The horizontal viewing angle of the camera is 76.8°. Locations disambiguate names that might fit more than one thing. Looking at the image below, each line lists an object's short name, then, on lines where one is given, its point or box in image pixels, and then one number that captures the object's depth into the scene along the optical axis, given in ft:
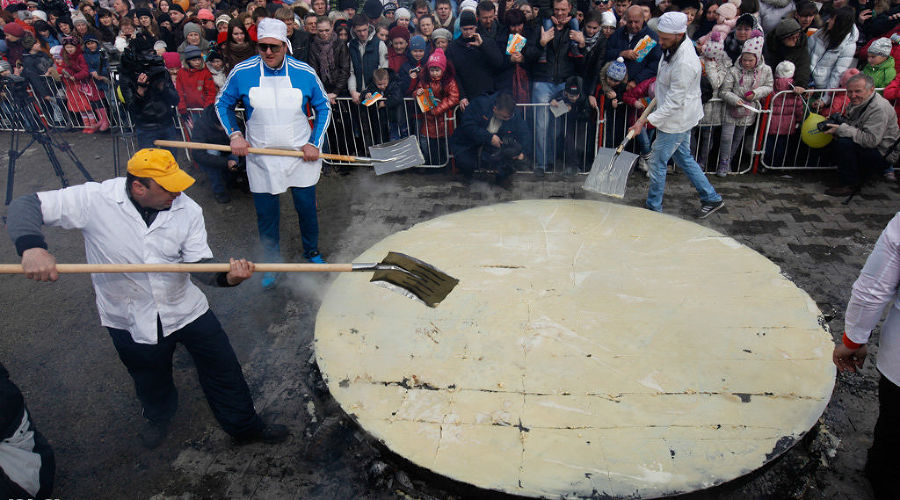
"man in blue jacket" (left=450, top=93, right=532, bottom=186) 22.71
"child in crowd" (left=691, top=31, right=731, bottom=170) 22.44
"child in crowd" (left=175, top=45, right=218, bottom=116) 24.39
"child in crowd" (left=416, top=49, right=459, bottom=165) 23.06
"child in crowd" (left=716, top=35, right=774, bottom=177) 21.74
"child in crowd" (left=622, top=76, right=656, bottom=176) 22.34
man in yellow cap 9.92
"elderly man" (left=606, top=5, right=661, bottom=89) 22.47
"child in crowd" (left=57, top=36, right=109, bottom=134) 31.14
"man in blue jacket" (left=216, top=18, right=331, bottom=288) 15.87
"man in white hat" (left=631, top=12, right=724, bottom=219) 17.52
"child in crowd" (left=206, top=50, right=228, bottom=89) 24.62
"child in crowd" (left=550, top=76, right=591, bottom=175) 23.08
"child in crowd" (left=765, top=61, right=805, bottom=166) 22.27
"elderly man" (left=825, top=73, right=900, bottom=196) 19.95
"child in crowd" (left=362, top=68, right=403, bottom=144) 24.25
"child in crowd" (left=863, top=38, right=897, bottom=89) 21.21
